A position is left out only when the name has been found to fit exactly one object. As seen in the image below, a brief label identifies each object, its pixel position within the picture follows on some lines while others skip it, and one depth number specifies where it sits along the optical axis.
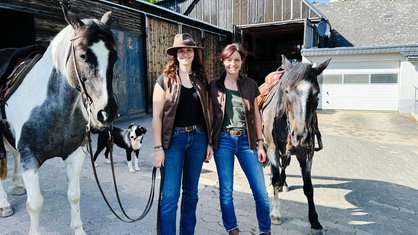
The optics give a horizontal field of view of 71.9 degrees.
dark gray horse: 2.70
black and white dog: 5.23
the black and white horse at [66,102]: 2.02
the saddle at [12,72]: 2.82
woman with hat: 2.39
